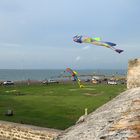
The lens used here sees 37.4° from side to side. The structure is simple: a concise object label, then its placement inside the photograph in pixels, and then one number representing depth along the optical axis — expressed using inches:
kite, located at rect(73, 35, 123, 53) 518.5
